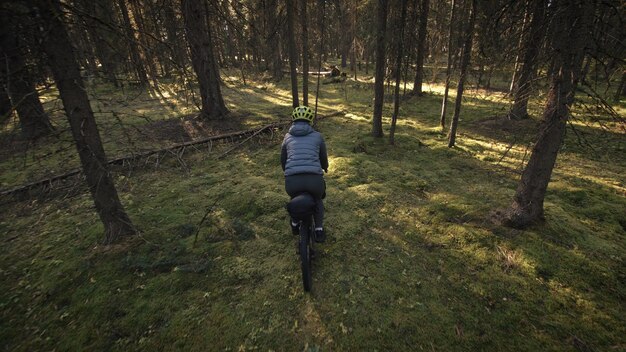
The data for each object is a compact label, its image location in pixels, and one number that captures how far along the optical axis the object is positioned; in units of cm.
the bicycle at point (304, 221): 439
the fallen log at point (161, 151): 806
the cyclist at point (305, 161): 471
